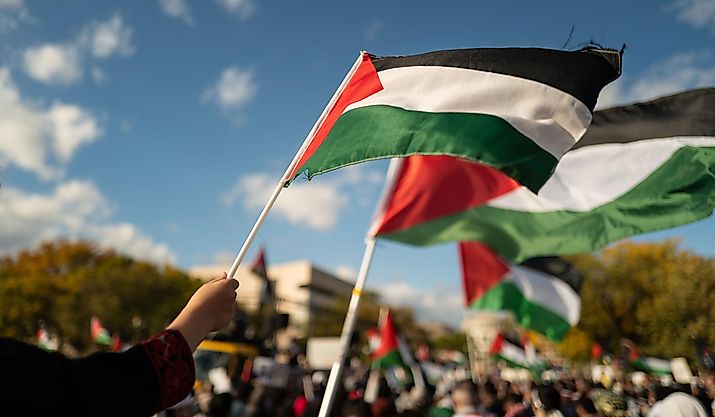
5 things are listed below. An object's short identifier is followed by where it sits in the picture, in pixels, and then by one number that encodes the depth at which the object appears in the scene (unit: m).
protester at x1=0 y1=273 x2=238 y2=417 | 1.09
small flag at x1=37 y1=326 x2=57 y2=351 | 9.49
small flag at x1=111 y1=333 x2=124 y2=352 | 11.81
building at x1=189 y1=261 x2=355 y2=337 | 88.44
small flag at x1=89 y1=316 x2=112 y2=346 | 14.79
